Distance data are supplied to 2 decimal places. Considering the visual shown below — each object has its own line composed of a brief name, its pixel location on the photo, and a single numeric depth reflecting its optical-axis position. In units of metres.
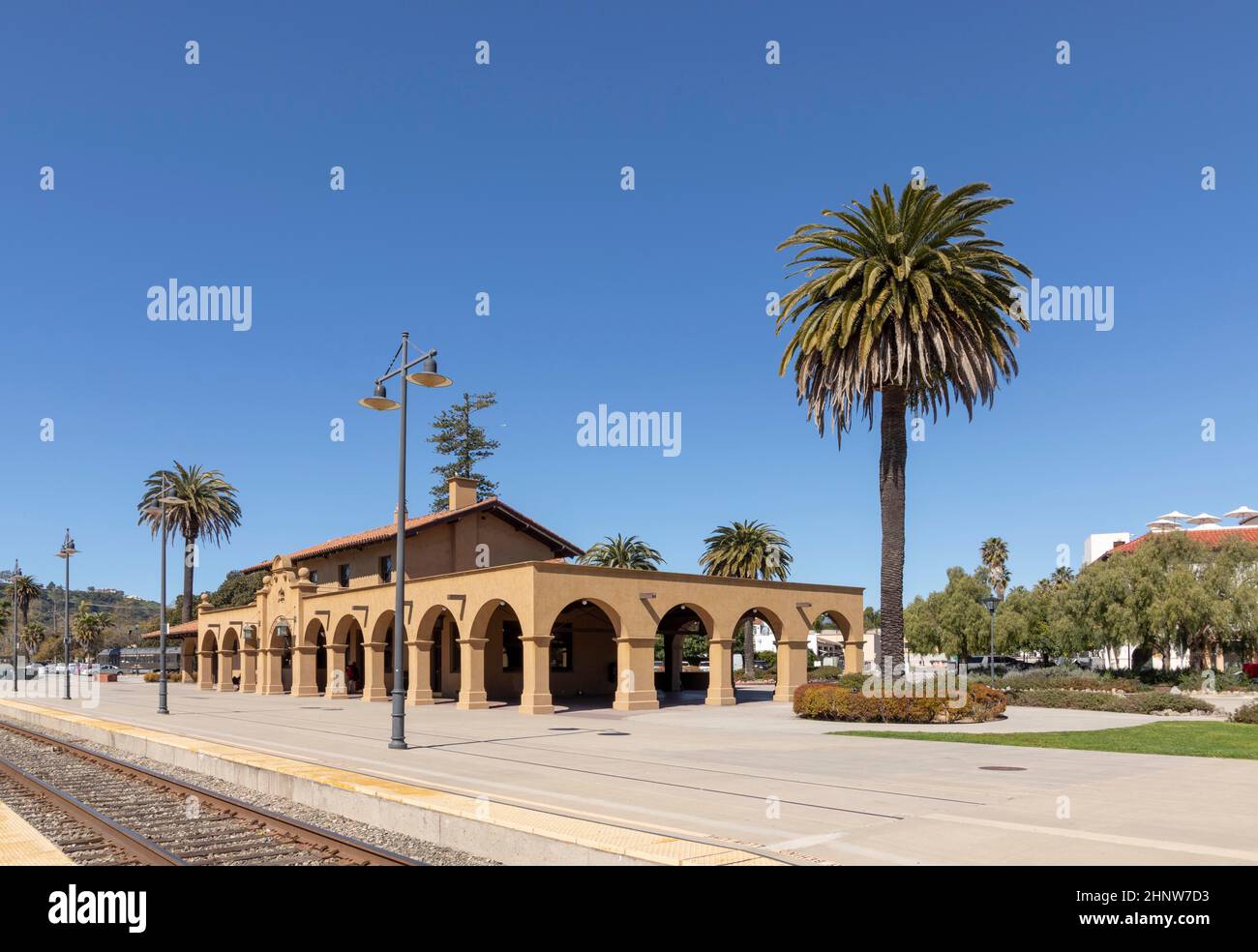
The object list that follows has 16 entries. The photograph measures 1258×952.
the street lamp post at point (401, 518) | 19.00
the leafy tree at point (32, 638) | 125.31
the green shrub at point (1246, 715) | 24.69
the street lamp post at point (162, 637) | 31.51
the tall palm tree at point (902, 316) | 29.23
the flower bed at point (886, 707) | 25.89
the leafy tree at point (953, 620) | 62.12
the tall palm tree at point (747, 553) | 66.75
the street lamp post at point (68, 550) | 45.62
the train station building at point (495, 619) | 32.41
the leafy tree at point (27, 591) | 108.44
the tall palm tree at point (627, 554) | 71.81
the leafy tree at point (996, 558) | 103.19
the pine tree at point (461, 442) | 78.62
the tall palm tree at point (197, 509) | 72.00
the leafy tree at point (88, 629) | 117.00
